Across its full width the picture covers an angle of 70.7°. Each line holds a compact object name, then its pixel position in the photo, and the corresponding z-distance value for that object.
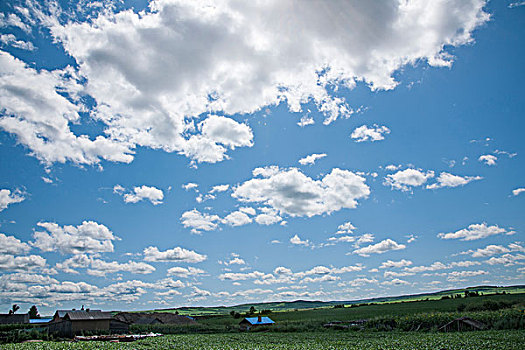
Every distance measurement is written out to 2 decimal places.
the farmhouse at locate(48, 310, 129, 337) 61.38
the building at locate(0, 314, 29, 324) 89.31
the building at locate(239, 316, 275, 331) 76.18
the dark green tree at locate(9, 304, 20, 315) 95.09
